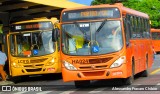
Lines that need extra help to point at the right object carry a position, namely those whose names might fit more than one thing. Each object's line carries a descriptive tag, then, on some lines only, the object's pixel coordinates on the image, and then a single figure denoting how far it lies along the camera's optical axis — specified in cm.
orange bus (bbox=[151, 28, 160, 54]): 5521
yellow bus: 2177
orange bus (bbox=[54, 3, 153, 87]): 1559
